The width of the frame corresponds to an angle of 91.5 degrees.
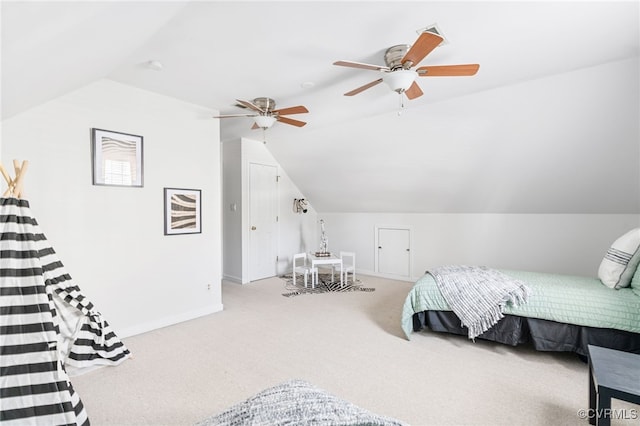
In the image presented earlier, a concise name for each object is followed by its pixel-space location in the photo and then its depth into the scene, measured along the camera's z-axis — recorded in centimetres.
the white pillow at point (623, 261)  253
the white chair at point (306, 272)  497
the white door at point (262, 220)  533
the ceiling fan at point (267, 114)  311
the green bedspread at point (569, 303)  234
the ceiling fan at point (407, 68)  200
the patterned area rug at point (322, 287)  473
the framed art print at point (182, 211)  340
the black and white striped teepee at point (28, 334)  167
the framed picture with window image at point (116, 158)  288
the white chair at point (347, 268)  519
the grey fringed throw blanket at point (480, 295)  267
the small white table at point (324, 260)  495
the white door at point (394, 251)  542
